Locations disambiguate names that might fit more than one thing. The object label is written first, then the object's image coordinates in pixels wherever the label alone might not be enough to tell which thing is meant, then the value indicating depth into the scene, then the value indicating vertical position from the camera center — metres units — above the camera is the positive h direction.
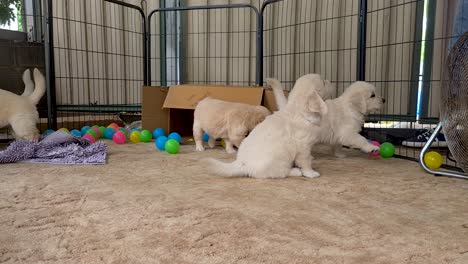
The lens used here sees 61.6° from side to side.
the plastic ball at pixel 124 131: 3.63 -0.41
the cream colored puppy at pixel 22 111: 3.05 -0.20
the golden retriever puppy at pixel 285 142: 2.05 -0.28
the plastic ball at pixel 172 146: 2.89 -0.43
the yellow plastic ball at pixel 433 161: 2.41 -0.43
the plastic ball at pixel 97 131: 3.79 -0.43
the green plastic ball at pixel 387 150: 2.79 -0.42
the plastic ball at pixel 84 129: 3.77 -0.41
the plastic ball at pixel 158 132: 3.59 -0.41
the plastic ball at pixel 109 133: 3.82 -0.44
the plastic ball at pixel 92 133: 3.66 -0.43
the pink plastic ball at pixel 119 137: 3.41 -0.44
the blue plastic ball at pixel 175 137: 3.31 -0.41
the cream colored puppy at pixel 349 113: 2.63 -0.16
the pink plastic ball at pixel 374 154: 2.79 -0.46
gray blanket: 2.54 -0.44
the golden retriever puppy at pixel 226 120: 2.79 -0.23
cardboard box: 3.20 -0.10
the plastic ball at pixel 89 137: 3.24 -0.42
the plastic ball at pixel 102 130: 3.88 -0.42
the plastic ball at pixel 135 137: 3.51 -0.44
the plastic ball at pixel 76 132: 3.63 -0.42
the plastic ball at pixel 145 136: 3.51 -0.43
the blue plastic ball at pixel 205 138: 3.69 -0.47
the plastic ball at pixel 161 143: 3.08 -0.43
